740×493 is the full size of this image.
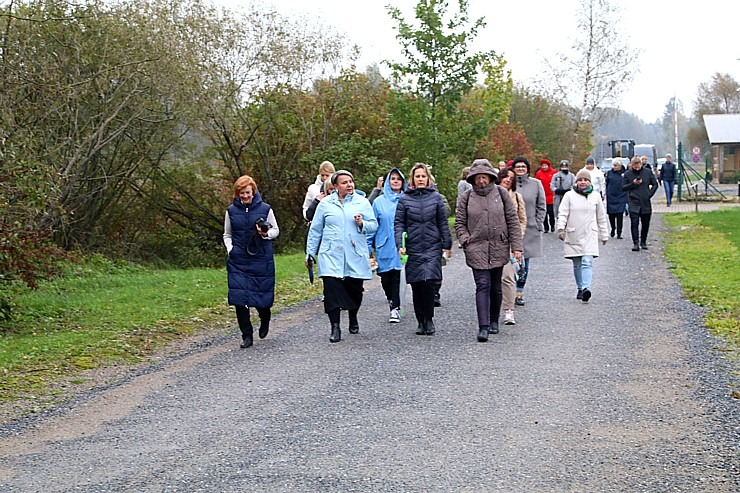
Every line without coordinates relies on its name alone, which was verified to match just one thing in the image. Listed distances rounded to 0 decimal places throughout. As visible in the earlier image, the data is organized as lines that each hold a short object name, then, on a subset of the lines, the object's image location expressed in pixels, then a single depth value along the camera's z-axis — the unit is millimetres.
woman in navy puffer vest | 10273
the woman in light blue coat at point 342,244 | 10602
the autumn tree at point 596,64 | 51719
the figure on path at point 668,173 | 35500
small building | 67000
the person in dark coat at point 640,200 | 19828
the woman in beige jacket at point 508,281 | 11258
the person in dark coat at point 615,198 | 22094
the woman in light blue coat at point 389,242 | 11609
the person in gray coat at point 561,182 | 21219
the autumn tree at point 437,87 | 23594
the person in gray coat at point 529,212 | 12953
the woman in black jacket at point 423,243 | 10625
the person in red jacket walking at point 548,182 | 22609
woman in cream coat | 13070
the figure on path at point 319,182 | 13742
